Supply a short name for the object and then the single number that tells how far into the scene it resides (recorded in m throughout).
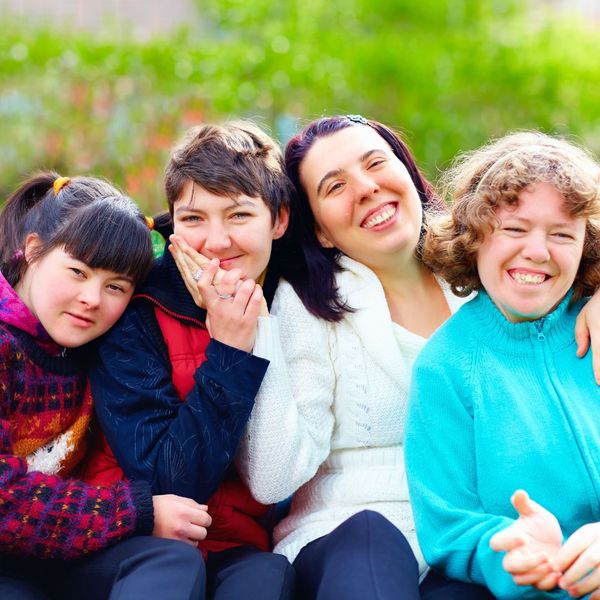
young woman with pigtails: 2.26
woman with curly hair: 2.25
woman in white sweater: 2.49
